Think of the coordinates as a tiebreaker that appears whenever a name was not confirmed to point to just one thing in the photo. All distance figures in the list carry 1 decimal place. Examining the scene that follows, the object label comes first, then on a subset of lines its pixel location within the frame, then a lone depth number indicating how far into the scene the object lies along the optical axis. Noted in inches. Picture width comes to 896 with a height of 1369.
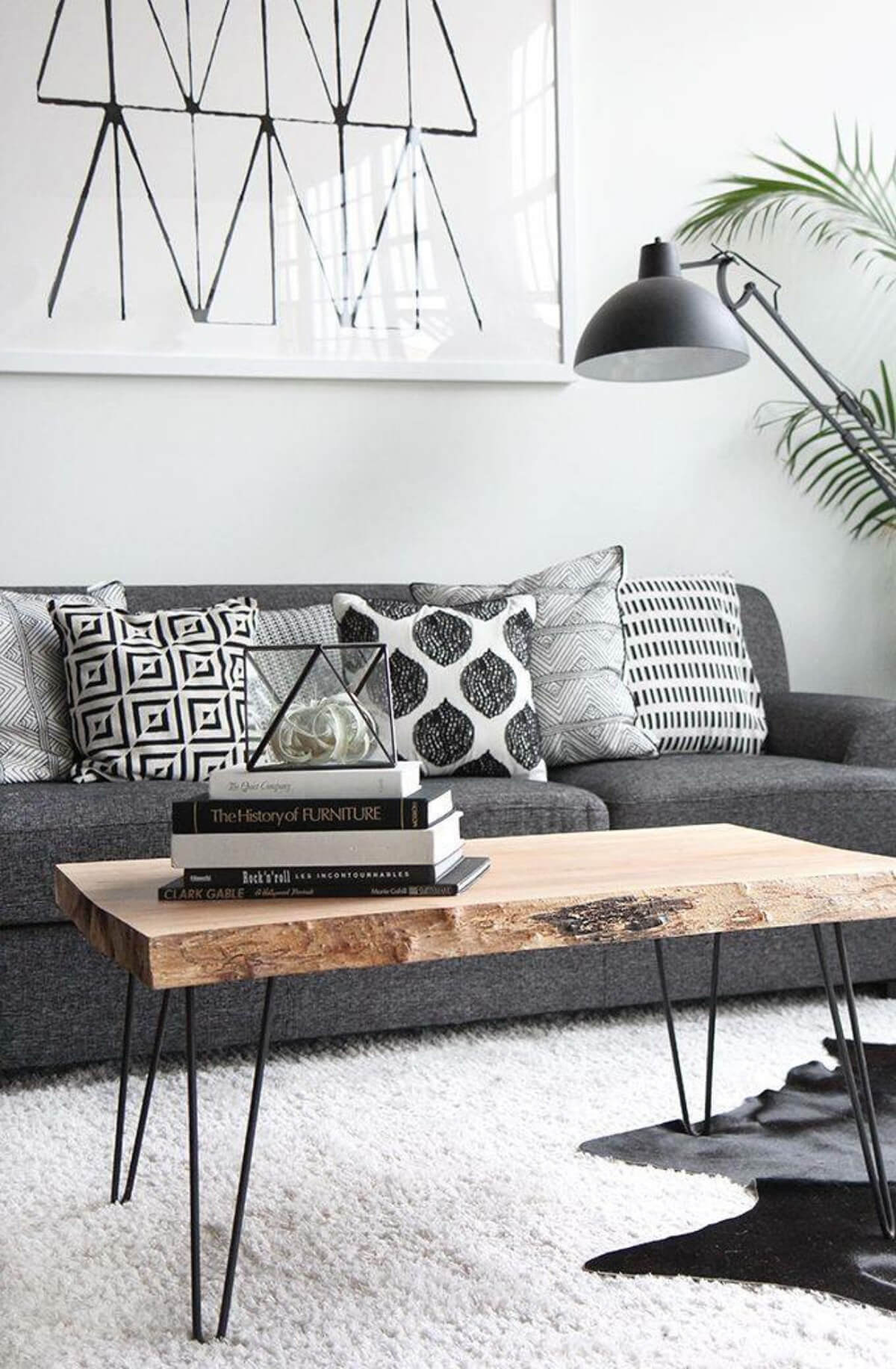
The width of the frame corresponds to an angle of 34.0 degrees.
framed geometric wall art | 126.5
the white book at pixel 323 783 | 60.3
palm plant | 143.3
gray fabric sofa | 88.3
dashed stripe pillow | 124.3
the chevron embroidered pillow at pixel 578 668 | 117.0
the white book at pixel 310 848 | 59.1
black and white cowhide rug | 63.1
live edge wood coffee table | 54.3
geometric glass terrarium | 62.3
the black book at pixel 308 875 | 59.0
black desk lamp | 111.7
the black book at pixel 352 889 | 58.8
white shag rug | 56.9
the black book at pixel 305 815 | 59.6
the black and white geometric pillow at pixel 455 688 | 108.6
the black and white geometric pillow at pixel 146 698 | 104.0
